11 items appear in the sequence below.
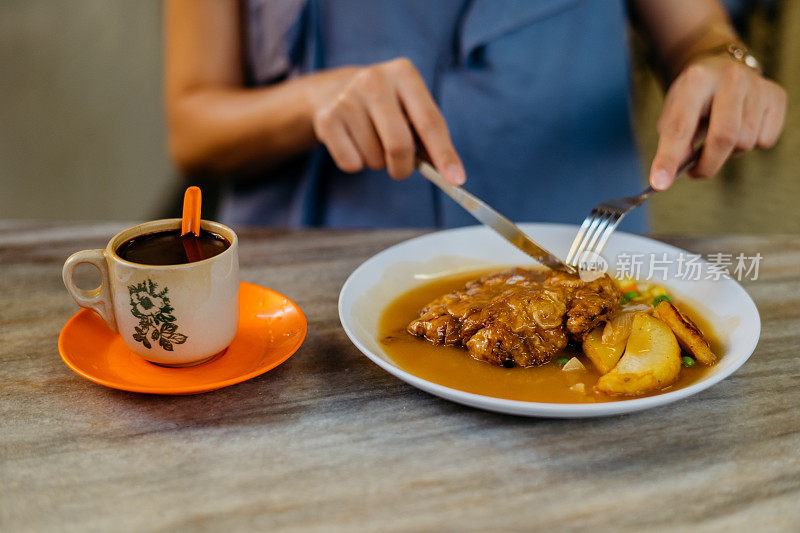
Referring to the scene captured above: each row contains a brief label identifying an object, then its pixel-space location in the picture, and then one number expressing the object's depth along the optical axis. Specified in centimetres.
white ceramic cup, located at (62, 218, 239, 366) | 68
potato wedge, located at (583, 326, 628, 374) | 70
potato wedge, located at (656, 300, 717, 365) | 70
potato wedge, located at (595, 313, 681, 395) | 67
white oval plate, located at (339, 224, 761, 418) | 64
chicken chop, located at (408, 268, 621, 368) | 71
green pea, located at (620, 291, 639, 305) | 79
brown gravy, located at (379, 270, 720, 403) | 68
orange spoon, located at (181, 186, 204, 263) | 71
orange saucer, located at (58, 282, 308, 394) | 69
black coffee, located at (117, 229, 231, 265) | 70
